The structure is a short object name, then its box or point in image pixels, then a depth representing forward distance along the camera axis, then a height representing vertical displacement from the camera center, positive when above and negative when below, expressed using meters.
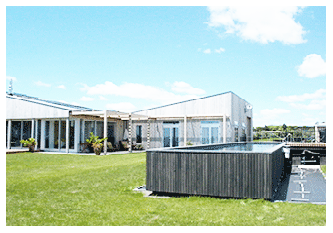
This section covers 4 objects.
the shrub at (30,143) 18.39 -1.45
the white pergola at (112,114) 17.72 +0.41
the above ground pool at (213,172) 5.66 -1.06
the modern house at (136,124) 18.66 -0.22
